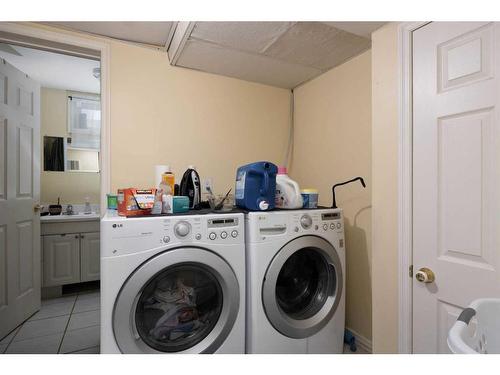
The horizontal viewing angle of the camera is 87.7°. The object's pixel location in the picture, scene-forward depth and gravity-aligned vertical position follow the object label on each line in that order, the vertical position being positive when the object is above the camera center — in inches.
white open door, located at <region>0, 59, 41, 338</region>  74.3 -2.6
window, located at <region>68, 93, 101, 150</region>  122.1 +32.2
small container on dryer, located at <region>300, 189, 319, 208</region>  64.8 -2.5
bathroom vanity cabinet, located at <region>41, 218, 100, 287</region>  102.6 -26.2
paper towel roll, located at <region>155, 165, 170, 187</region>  68.0 +4.5
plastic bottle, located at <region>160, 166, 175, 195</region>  61.0 +1.2
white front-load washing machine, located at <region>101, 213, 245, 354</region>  44.7 -18.1
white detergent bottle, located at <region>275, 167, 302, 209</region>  63.2 -1.5
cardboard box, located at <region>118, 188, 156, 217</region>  49.9 -2.7
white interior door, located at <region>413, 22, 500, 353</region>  37.4 +2.6
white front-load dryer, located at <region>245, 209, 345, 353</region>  54.5 -21.5
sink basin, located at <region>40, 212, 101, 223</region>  102.2 -12.0
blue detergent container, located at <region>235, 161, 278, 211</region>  58.2 +0.2
